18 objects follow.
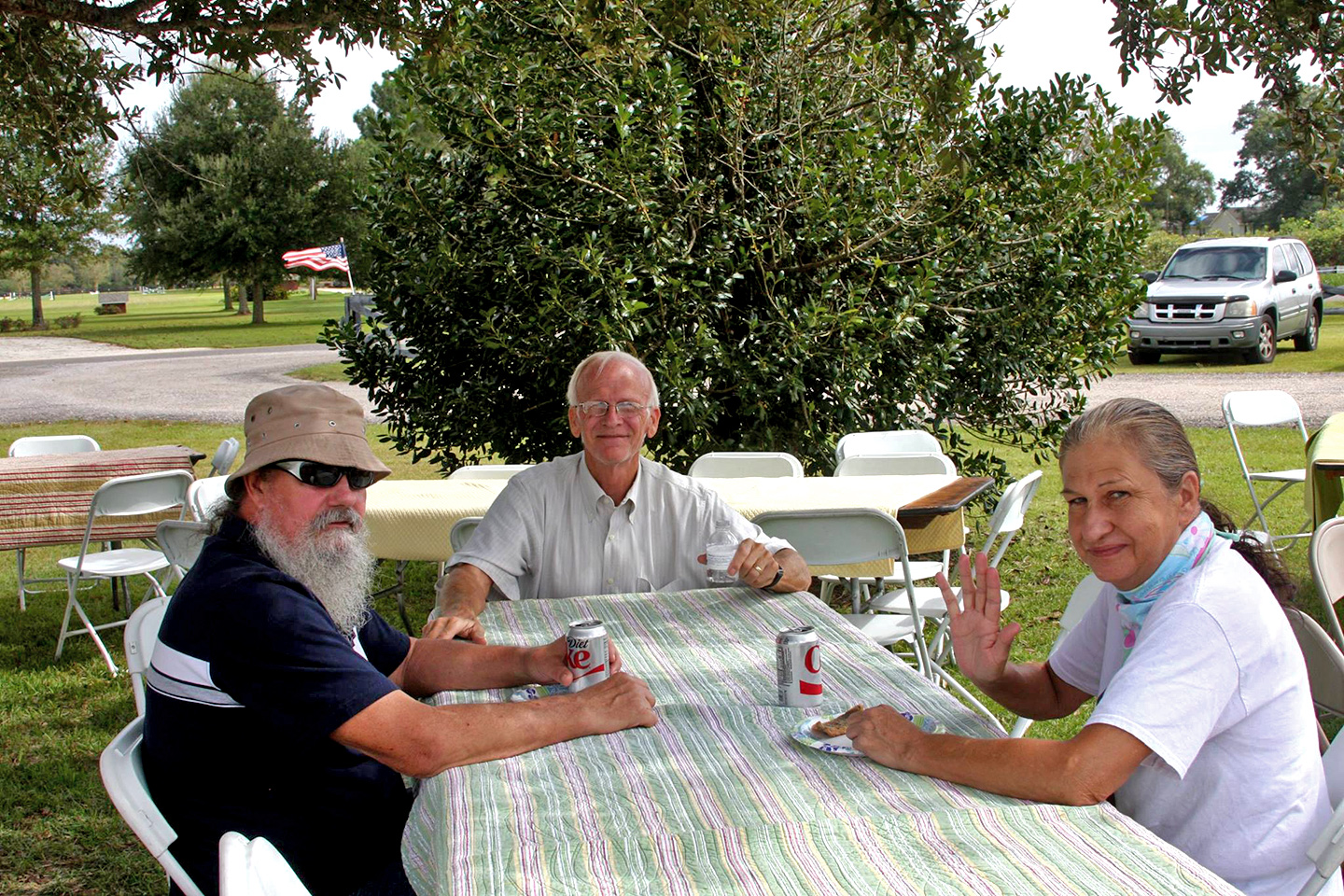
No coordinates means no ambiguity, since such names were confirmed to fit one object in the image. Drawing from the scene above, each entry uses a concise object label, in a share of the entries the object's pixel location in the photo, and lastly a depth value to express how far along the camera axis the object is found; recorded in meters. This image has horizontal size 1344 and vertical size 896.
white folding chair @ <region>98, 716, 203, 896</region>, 2.02
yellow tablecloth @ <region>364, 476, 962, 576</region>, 5.21
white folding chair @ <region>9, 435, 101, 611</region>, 7.94
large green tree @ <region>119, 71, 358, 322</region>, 36.97
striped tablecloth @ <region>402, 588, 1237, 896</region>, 1.59
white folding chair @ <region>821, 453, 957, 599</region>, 6.23
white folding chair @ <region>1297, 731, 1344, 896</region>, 1.83
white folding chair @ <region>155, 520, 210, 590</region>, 4.70
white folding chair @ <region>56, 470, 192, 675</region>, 5.96
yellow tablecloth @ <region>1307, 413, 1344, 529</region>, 5.81
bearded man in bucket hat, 2.12
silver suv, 17.83
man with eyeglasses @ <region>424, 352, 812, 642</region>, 3.71
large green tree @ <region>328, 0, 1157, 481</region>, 6.88
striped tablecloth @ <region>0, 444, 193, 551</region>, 6.67
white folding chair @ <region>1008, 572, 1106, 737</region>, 3.02
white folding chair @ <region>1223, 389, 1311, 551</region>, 7.41
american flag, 29.34
